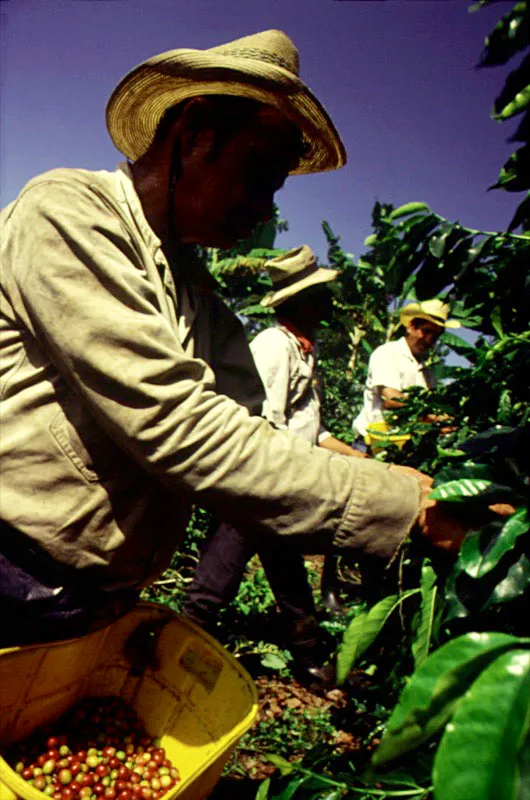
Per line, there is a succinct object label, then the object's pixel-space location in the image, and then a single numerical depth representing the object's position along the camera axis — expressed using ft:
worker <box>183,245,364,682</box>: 9.00
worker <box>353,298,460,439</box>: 13.25
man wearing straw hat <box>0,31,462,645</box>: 3.42
